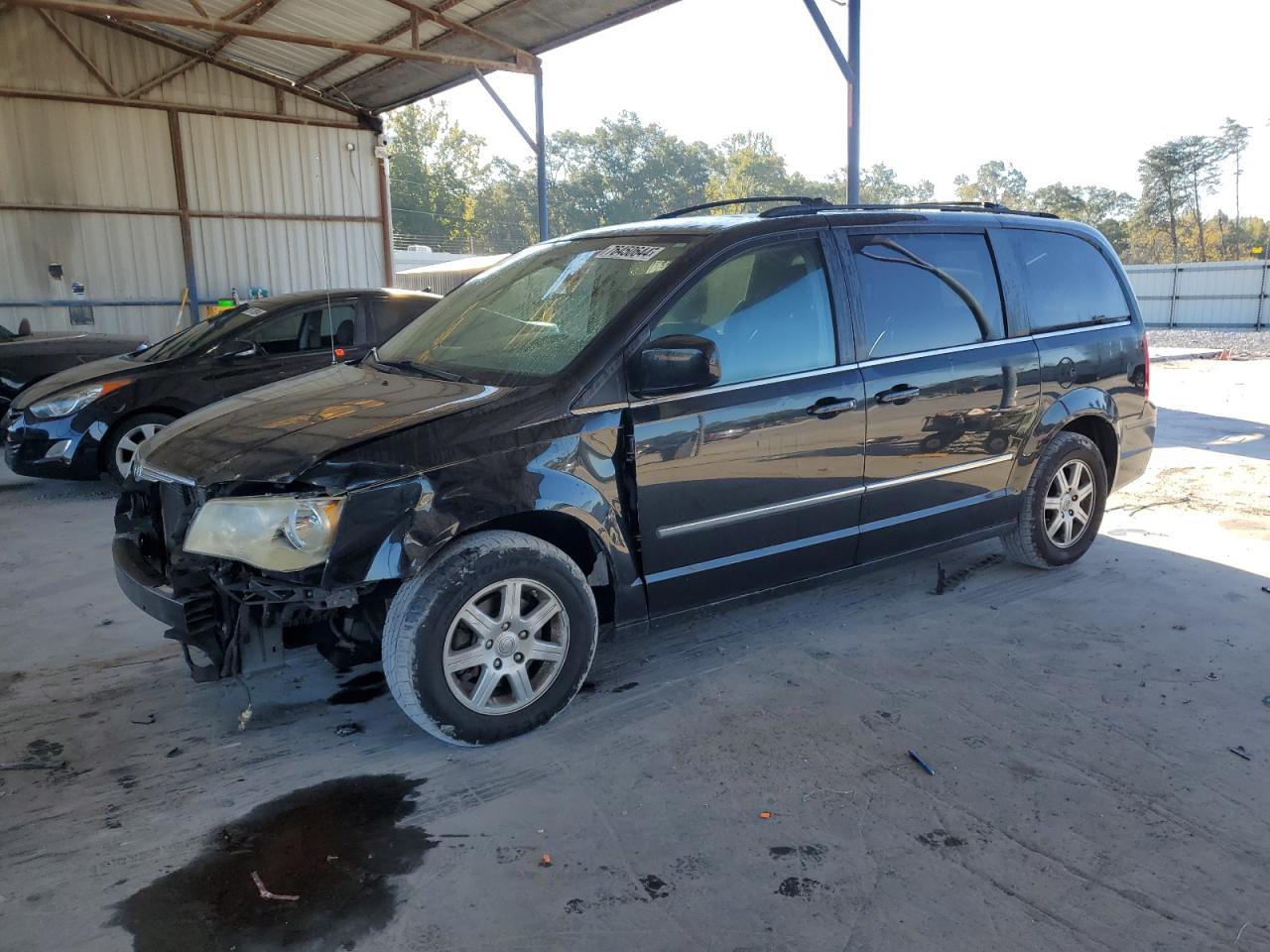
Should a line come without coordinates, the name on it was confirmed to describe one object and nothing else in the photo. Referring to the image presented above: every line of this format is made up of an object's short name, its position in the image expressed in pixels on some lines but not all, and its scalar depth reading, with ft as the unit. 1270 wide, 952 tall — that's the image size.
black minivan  9.91
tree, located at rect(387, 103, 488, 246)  194.29
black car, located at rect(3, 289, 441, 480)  22.36
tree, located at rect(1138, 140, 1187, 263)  193.67
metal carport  43.88
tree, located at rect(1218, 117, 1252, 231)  185.47
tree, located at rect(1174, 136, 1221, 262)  189.47
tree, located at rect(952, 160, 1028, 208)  293.64
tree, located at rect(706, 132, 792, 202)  240.53
